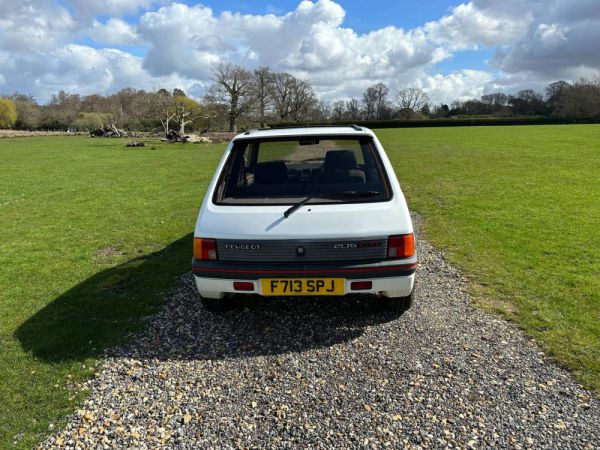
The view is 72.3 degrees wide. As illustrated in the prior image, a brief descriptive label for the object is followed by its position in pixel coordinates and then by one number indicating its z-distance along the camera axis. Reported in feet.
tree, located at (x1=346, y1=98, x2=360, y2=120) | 330.07
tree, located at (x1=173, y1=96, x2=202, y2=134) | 142.29
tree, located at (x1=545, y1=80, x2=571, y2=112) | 280.31
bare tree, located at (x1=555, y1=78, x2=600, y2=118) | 243.81
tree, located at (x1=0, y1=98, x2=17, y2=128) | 251.80
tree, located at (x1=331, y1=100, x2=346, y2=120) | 317.01
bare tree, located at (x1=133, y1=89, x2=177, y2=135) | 140.86
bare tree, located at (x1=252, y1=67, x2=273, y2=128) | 213.25
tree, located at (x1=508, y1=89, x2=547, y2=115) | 301.84
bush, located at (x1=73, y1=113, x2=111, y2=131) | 241.14
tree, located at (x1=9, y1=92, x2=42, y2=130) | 264.11
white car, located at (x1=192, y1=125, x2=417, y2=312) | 11.50
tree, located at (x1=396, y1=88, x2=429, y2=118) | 323.16
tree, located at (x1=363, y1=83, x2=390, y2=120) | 343.46
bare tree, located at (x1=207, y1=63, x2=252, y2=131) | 206.49
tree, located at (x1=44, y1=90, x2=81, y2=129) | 261.03
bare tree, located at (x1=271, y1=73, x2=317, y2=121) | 252.83
